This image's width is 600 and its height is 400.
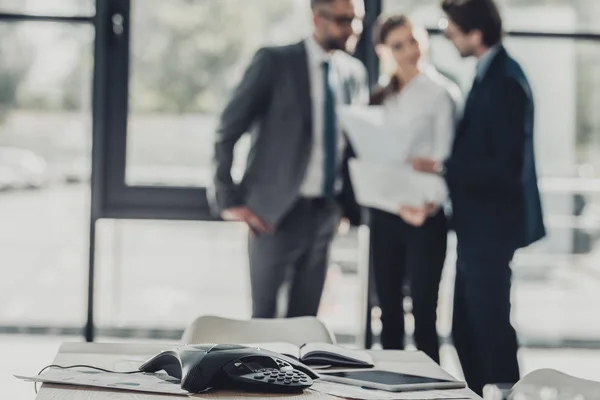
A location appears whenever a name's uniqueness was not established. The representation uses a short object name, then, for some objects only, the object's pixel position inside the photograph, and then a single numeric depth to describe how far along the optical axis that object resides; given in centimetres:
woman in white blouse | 589
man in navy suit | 560
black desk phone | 398
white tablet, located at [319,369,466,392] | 409
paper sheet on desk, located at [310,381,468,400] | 401
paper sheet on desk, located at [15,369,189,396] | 401
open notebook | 427
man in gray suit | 600
